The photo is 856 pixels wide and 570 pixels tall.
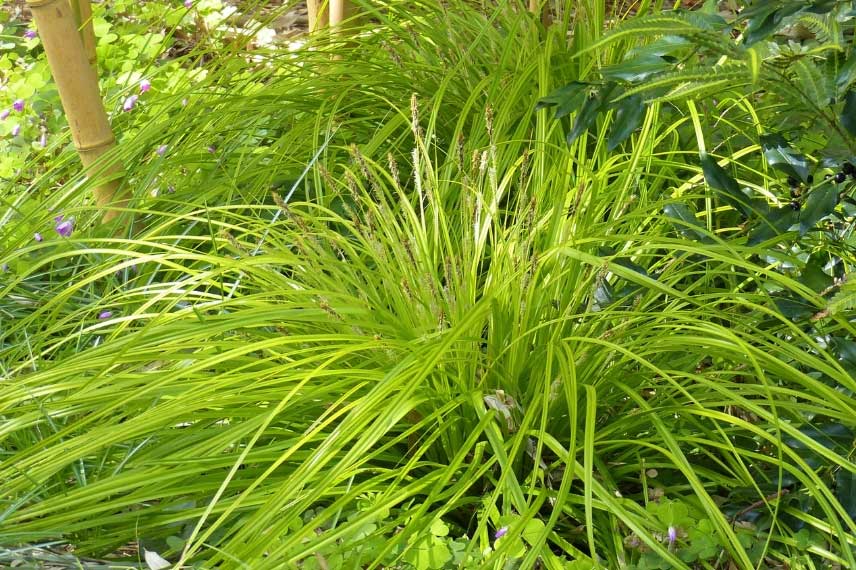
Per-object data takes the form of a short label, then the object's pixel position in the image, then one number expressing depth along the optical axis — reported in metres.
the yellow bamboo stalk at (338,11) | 2.91
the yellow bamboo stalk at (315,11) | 2.95
